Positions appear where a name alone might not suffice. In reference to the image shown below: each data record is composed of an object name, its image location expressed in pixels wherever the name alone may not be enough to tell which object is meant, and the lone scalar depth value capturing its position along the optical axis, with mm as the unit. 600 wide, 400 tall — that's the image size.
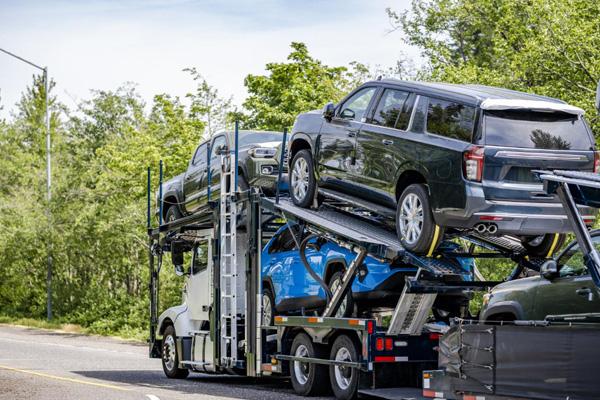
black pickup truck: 15445
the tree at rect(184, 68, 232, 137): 32594
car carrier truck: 12078
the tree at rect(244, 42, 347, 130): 30406
